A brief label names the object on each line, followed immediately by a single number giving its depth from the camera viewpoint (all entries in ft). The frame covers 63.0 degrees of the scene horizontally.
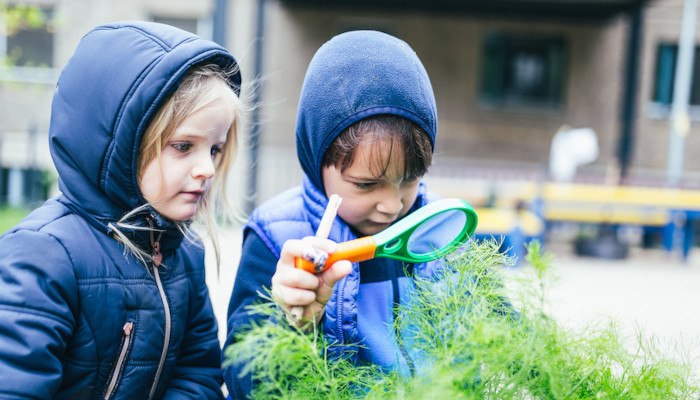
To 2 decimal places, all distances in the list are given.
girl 3.51
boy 3.59
